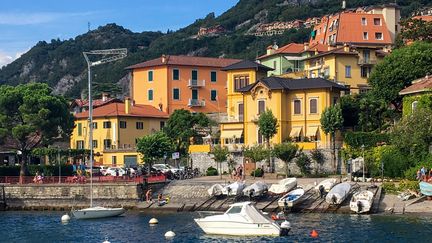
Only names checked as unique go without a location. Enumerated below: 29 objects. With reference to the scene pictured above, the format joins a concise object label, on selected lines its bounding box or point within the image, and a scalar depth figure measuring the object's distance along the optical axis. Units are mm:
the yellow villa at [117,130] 93500
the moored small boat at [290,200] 60469
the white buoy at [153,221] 56075
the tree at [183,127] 89750
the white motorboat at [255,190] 62938
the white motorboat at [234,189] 63625
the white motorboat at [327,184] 62434
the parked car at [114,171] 78750
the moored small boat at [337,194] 59125
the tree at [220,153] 78438
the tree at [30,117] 78188
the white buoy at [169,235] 48500
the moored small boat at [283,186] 63344
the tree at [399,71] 80562
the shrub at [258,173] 76438
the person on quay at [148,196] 68306
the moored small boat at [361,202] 57759
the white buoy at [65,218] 60150
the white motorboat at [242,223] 47906
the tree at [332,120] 77000
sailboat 61312
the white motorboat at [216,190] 64688
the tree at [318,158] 75875
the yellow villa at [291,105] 80812
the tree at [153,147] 79875
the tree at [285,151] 74438
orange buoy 46547
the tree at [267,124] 79294
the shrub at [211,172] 81438
